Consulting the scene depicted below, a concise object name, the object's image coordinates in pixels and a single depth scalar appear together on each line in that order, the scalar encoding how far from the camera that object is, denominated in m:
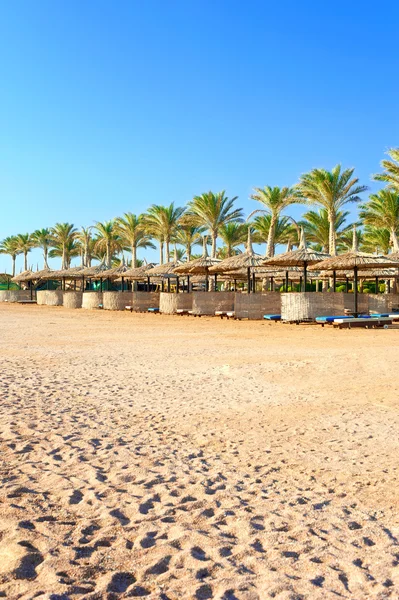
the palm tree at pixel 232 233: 42.31
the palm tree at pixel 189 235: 44.47
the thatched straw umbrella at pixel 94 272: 33.25
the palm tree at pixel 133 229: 44.94
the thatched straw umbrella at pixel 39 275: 38.72
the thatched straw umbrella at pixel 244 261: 21.31
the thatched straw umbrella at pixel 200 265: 23.62
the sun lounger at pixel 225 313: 21.91
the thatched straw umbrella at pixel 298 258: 19.58
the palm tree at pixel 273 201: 33.16
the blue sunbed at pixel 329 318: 17.31
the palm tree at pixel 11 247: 65.69
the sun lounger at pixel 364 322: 16.91
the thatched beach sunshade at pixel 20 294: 42.56
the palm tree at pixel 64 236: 54.06
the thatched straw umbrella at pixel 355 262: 17.81
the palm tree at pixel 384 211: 30.67
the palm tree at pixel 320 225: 33.81
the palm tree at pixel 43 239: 57.44
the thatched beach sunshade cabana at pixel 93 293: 32.56
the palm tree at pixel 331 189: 29.16
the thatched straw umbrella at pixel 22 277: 42.15
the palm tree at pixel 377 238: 39.78
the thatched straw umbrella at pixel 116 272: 31.11
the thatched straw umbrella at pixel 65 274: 35.34
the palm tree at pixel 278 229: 36.94
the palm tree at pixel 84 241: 49.16
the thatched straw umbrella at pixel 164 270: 27.07
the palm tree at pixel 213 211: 35.84
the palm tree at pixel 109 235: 47.88
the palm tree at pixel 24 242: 61.63
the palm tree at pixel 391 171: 23.60
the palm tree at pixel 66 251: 54.53
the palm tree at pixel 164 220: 41.19
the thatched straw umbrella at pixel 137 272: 29.57
